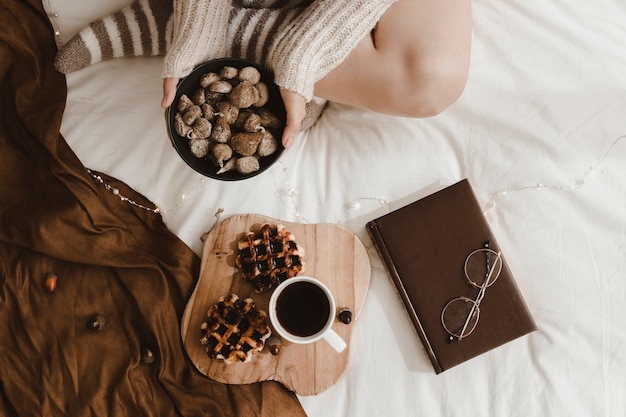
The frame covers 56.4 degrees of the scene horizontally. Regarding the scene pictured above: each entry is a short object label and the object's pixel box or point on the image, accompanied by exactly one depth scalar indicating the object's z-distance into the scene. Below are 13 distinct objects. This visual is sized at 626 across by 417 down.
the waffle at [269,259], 0.88
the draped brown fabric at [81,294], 0.89
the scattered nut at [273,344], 0.87
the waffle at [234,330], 0.85
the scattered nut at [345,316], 0.88
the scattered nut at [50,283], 0.90
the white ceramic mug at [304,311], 0.82
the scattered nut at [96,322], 0.89
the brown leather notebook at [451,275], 0.89
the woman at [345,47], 0.80
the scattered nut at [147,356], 0.89
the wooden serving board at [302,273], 0.89
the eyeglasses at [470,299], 0.89
